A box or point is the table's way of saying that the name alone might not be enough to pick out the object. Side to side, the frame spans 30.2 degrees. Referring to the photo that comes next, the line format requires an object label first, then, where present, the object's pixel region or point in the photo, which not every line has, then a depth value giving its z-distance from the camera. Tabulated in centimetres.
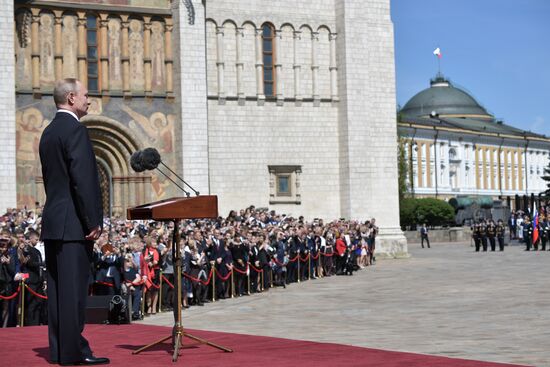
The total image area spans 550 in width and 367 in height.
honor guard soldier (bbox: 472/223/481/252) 4512
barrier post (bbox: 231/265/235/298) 2341
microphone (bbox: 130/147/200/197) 1552
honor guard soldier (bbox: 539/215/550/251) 4356
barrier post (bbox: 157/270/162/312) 1988
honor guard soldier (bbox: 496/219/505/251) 4491
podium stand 1055
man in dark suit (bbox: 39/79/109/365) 920
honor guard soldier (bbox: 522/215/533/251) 4378
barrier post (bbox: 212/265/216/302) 2256
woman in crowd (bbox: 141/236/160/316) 1935
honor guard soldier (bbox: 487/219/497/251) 4512
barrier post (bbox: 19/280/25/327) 1661
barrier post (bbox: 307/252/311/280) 2906
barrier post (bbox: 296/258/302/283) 2808
